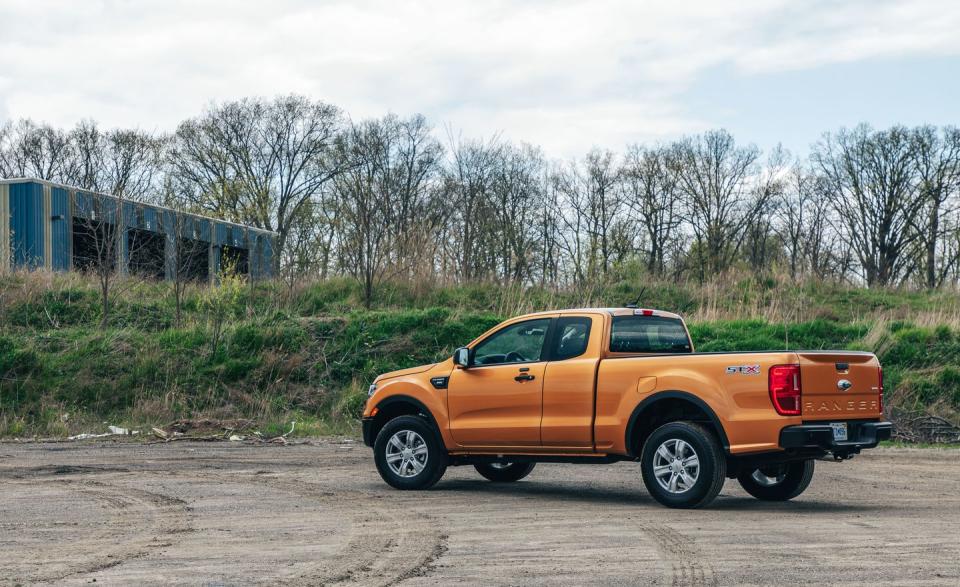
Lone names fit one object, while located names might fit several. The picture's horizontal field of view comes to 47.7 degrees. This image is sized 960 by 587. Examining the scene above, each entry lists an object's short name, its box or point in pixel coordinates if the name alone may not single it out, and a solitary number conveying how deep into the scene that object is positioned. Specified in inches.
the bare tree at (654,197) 2128.4
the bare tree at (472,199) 1902.1
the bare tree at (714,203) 2090.3
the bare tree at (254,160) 2329.0
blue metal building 1225.4
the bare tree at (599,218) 2133.4
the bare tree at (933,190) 1982.0
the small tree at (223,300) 1002.7
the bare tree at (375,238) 1075.9
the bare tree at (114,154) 2455.7
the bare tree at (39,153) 2511.1
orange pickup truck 383.6
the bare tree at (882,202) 2034.9
